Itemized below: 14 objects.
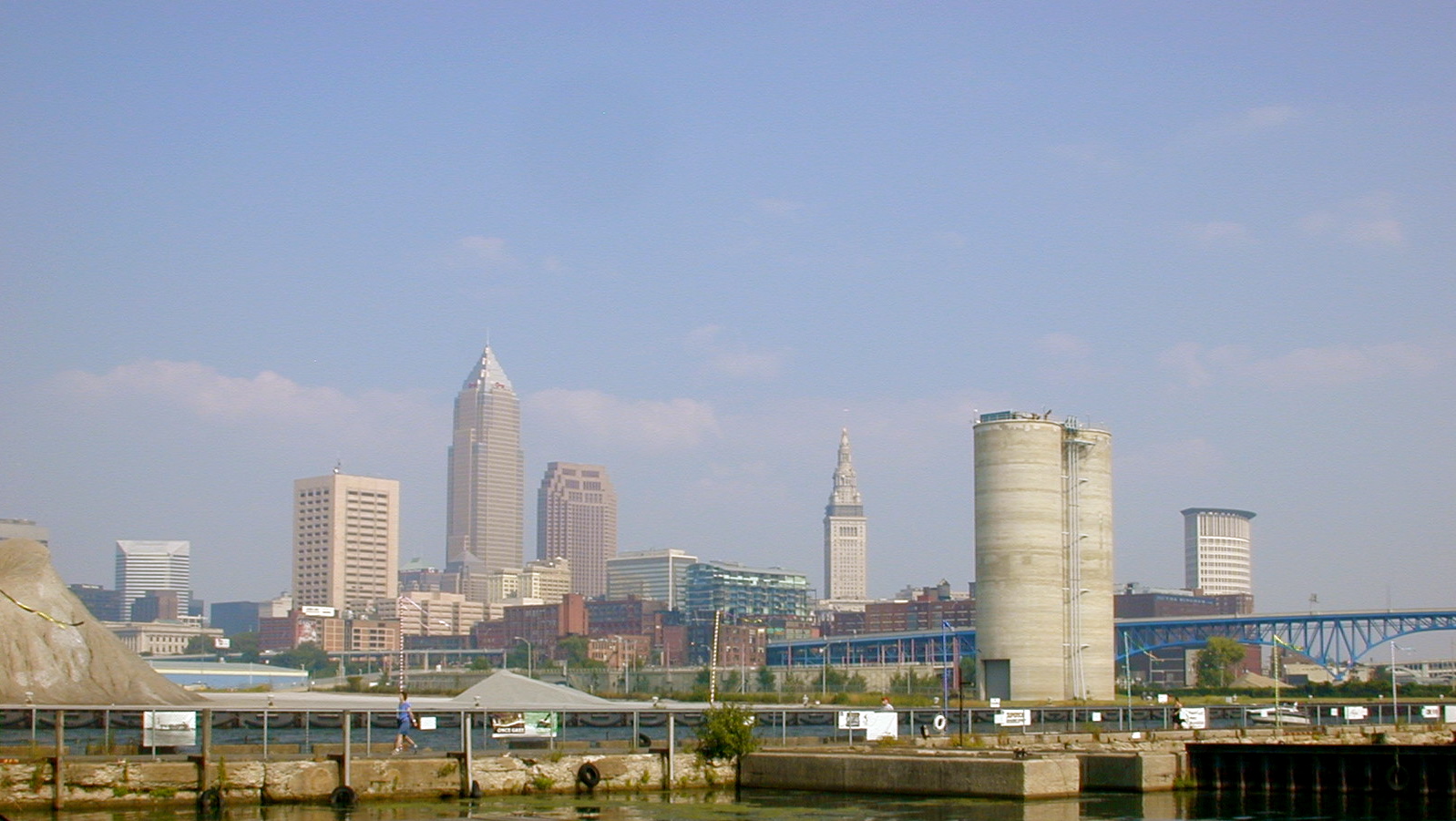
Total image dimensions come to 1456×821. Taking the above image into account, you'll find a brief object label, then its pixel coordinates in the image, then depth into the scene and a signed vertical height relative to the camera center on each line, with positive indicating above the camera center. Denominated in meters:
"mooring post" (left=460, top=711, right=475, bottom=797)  43.59 -4.54
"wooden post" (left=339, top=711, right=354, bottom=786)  41.56 -4.43
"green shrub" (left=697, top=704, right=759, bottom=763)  48.81 -4.50
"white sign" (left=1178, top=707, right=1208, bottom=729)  71.88 -5.93
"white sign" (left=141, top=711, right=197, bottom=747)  41.38 -3.59
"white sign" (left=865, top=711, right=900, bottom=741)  60.19 -5.16
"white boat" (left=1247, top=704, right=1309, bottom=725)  93.56 -7.81
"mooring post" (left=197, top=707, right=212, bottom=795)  40.19 -4.27
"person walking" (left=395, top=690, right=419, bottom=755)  48.56 -4.11
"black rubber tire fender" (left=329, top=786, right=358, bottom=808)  40.91 -5.24
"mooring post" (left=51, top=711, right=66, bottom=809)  38.34 -4.34
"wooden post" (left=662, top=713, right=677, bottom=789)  47.41 -4.63
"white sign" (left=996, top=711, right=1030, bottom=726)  70.12 -5.87
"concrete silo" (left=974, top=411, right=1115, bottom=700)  120.81 +1.72
